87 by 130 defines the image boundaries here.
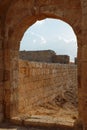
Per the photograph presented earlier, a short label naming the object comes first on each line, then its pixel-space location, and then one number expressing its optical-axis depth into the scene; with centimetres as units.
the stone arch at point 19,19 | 466
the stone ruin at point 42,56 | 1376
